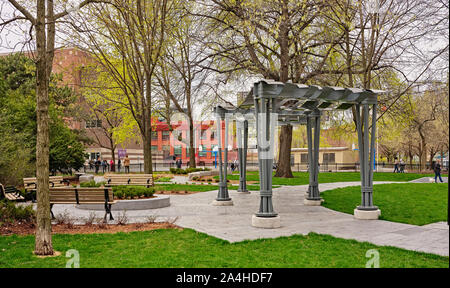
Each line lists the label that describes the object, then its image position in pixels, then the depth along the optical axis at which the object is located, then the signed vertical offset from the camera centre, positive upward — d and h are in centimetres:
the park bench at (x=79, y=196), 1068 -109
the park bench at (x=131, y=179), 1695 -107
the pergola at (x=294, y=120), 927 +93
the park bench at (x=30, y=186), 1476 -115
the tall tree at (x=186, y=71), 1777 +456
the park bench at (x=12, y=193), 1300 -131
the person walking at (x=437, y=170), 2344 -110
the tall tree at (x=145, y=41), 1563 +468
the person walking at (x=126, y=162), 3450 -68
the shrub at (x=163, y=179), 2432 -154
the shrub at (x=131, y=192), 1305 -125
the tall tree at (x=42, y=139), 669 +28
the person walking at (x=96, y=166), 3836 -107
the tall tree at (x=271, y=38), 1488 +528
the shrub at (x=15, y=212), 956 -139
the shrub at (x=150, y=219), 984 -162
